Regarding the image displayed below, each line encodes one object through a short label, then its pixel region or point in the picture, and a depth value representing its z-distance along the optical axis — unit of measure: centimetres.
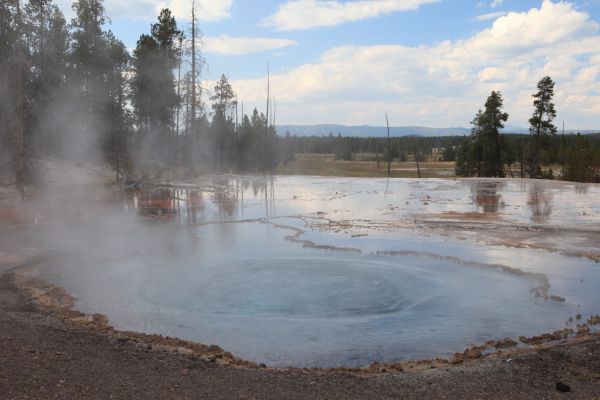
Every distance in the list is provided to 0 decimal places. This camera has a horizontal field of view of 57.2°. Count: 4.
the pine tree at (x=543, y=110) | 4372
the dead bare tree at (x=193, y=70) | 3764
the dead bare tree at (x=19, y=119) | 1988
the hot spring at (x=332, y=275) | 727
